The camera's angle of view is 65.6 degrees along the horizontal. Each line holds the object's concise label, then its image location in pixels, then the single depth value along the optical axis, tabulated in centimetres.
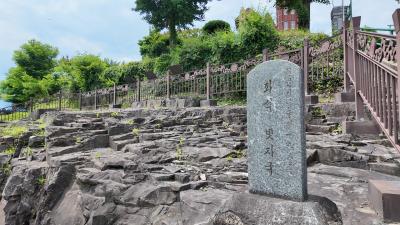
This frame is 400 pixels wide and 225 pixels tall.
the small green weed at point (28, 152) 891
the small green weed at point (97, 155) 706
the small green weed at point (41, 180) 715
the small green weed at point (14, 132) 1101
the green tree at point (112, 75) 2355
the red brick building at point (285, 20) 5311
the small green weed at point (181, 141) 688
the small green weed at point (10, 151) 987
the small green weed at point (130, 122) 974
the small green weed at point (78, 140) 863
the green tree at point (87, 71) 2467
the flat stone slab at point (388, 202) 267
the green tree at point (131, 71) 2252
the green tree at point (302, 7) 1997
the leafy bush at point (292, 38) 1486
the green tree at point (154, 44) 2409
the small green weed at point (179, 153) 594
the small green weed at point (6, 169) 920
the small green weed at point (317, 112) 694
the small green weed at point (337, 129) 604
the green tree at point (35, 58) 3490
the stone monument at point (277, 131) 303
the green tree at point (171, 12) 2230
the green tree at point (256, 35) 1488
